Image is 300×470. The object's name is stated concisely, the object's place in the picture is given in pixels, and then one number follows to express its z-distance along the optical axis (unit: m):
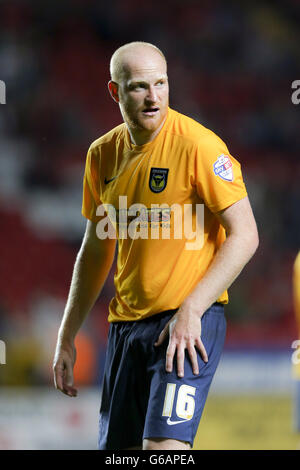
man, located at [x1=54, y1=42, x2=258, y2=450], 5.36
